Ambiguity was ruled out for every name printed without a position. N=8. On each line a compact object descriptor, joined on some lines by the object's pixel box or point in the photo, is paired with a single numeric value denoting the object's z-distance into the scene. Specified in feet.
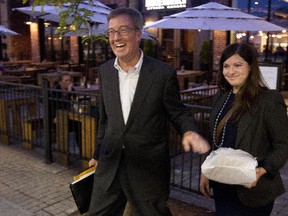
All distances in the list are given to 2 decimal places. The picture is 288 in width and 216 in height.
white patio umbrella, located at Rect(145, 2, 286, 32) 25.03
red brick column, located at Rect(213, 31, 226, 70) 43.57
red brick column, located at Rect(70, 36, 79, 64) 59.31
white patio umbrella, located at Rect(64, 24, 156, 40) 30.58
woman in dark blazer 7.62
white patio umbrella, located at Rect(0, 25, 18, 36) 45.54
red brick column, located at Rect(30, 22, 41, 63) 65.98
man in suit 8.85
